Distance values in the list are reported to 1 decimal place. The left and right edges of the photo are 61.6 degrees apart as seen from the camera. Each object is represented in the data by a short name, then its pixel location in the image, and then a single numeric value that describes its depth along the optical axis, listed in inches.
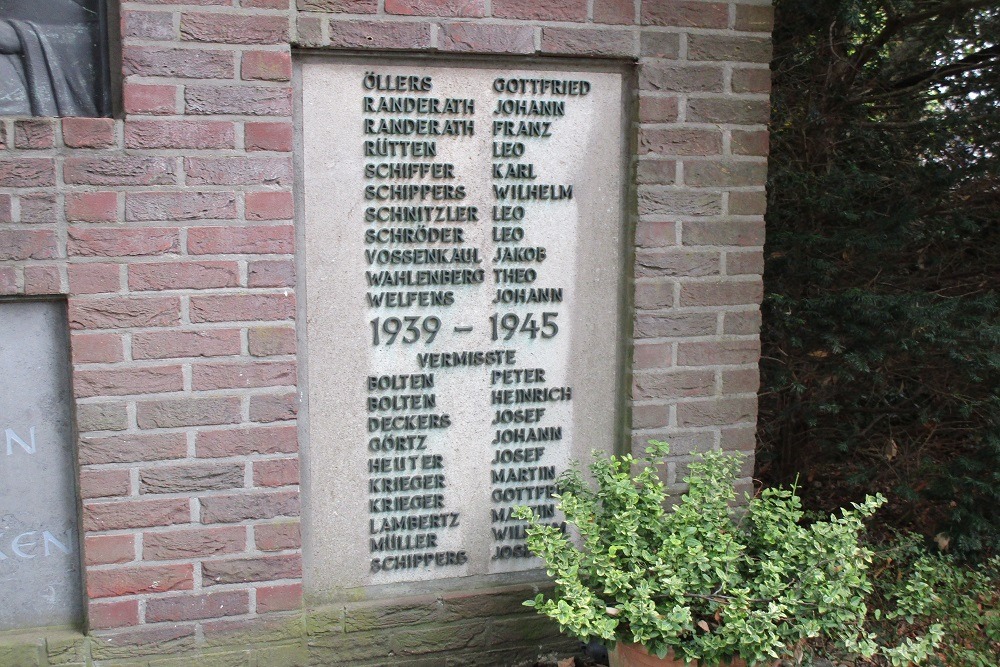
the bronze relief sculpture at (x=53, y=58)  98.3
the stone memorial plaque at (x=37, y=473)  101.0
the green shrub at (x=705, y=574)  91.4
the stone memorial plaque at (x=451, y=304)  108.3
